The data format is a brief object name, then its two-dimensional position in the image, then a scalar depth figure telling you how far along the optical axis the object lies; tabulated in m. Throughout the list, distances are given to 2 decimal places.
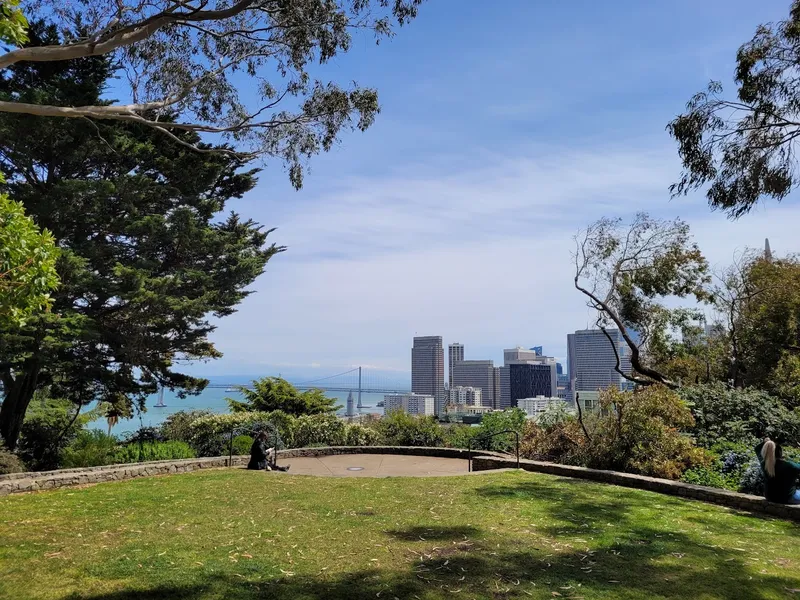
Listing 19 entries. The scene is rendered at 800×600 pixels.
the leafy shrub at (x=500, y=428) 16.28
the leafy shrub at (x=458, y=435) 17.05
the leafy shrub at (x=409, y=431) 17.58
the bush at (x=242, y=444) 14.84
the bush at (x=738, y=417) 12.27
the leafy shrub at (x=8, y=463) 10.74
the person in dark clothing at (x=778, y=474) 7.89
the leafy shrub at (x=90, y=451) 12.55
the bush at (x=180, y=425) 16.77
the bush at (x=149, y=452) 12.97
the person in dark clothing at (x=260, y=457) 12.30
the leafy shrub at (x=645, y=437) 10.89
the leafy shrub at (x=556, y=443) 12.89
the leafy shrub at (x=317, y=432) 17.30
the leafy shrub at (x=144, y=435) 16.95
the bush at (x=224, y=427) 15.20
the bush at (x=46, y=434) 14.22
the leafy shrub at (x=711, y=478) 9.61
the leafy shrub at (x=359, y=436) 17.61
